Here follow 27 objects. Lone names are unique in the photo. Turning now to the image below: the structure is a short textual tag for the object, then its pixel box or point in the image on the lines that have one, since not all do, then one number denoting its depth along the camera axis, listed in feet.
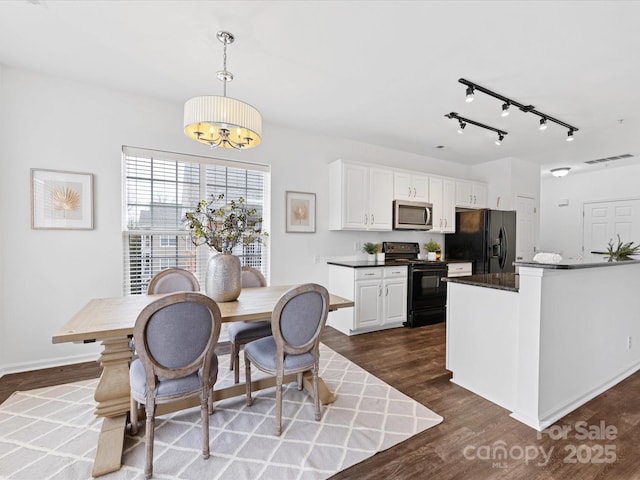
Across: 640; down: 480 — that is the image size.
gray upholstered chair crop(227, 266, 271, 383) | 8.00
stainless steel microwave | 14.79
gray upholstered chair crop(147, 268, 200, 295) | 8.45
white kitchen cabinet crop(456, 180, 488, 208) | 16.93
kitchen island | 6.59
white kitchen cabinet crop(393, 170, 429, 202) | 14.87
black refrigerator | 15.67
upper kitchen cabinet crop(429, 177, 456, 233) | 15.98
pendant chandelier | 6.25
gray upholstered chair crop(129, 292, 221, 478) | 4.92
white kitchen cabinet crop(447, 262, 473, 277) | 15.18
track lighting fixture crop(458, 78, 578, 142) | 8.97
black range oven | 13.79
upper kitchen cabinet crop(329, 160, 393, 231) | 13.48
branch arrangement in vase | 7.26
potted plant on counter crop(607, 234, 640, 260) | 8.95
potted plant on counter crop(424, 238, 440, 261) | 16.17
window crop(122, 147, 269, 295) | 10.46
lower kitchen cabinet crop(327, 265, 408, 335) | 12.63
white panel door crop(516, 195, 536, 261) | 17.51
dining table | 5.11
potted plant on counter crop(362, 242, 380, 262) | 14.87
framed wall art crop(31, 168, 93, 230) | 9.03
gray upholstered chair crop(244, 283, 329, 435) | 6.10
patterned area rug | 5.24
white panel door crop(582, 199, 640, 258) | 18.39
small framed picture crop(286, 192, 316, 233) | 13.14
